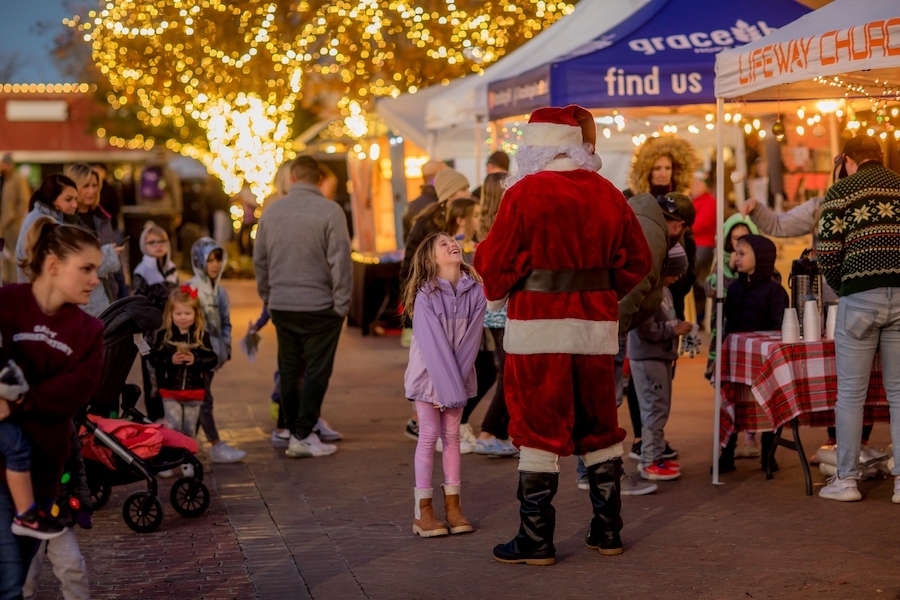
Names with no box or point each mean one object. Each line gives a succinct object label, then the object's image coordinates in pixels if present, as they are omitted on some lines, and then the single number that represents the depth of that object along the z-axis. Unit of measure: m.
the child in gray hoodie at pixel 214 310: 8.37
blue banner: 10.40
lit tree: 21.94
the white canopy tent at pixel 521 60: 13.01
